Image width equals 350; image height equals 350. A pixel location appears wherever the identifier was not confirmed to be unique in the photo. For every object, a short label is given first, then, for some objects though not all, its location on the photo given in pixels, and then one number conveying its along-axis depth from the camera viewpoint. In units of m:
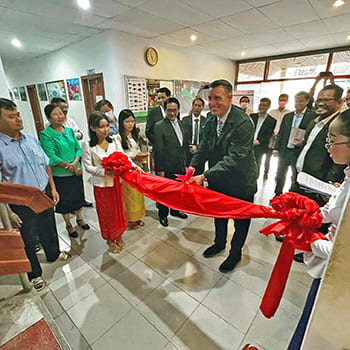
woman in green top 2.11
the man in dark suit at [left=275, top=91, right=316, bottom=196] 2.65
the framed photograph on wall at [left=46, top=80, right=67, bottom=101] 5.45
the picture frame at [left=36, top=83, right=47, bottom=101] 6.25
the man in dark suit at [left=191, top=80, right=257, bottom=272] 1.64
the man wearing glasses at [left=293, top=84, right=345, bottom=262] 1.88
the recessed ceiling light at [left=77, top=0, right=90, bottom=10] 2.71
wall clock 4.44
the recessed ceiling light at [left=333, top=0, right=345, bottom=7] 2.92
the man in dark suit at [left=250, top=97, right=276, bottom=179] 3.67
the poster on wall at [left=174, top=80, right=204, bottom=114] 5.46
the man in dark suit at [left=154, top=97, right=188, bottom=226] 2.51
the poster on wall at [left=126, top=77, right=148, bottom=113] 4.26
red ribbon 0.95
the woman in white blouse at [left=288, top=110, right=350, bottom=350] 0.83
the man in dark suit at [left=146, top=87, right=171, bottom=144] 3.18
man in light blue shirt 1.45
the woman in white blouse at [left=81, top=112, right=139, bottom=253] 1.91
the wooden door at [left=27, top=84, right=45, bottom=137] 6.95
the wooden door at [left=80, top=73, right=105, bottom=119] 4.41
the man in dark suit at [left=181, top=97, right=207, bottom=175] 3.17
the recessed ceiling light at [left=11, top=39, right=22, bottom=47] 4.40
